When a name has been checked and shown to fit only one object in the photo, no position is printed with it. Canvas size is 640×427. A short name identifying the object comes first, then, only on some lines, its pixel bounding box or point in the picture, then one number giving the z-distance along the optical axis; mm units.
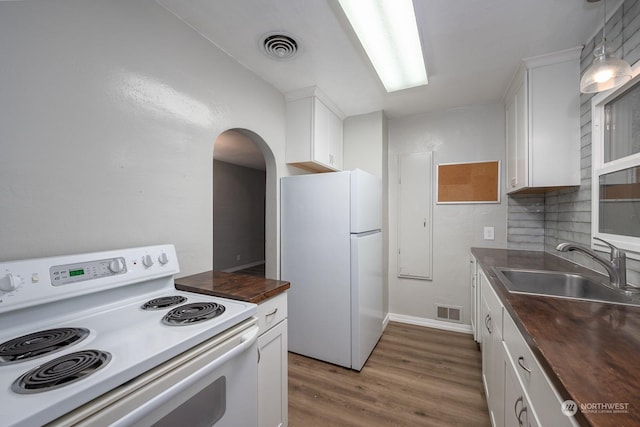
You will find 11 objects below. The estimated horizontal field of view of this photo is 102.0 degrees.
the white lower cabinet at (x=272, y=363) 1265
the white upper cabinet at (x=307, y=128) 2346
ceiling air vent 1652
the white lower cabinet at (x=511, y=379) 695
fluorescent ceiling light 1393
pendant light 1106
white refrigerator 2109
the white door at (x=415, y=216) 2904
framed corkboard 2670
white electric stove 594
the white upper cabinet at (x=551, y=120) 1797
